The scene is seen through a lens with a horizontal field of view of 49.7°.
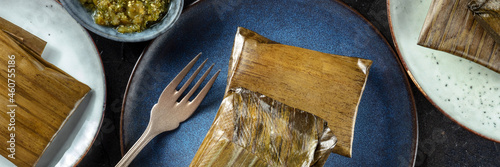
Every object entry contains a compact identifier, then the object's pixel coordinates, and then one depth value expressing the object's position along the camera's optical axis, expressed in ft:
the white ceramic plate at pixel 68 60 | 1.64
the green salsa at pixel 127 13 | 1.55
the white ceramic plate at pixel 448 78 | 1.61
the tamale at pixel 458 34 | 1.54
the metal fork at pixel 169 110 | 1.63
